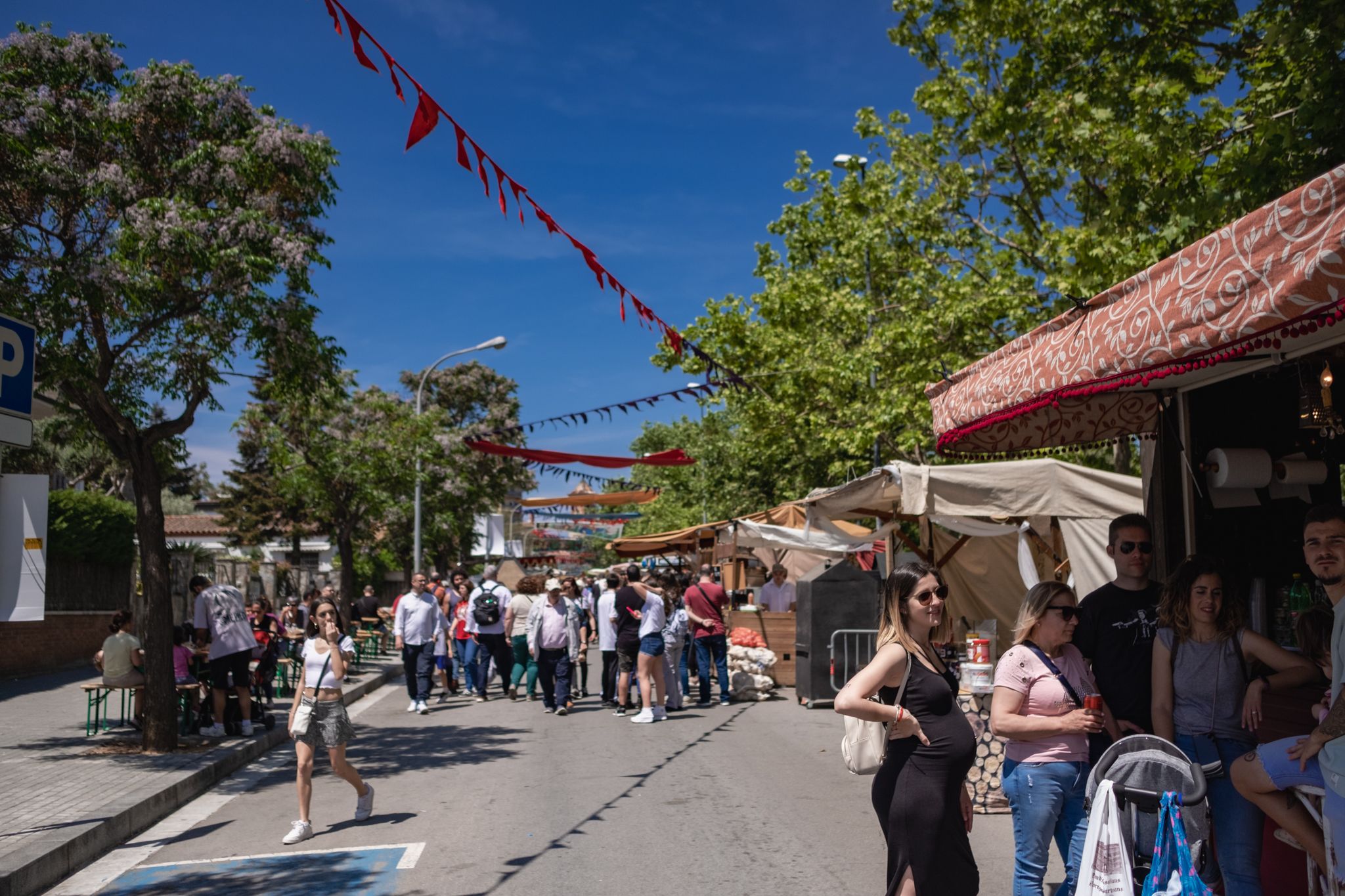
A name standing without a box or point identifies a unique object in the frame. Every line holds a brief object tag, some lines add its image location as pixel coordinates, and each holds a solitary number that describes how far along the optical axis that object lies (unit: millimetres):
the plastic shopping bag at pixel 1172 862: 3627
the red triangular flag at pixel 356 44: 5777
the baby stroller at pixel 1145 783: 3830
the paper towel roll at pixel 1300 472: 6133
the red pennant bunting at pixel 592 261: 8469
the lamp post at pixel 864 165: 22016
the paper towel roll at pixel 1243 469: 6016
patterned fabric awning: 3307
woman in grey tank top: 4301
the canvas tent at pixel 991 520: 9758
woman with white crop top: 7582
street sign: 6512
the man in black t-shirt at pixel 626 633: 13453
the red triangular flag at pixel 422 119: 6453
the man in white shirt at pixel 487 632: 15523
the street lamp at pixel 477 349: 24859
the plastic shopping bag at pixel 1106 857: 3746
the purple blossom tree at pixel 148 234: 9727
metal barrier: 13836
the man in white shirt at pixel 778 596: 17109
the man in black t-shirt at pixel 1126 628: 4641
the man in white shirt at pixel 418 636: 14773
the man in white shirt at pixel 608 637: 15570
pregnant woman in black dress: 3939
